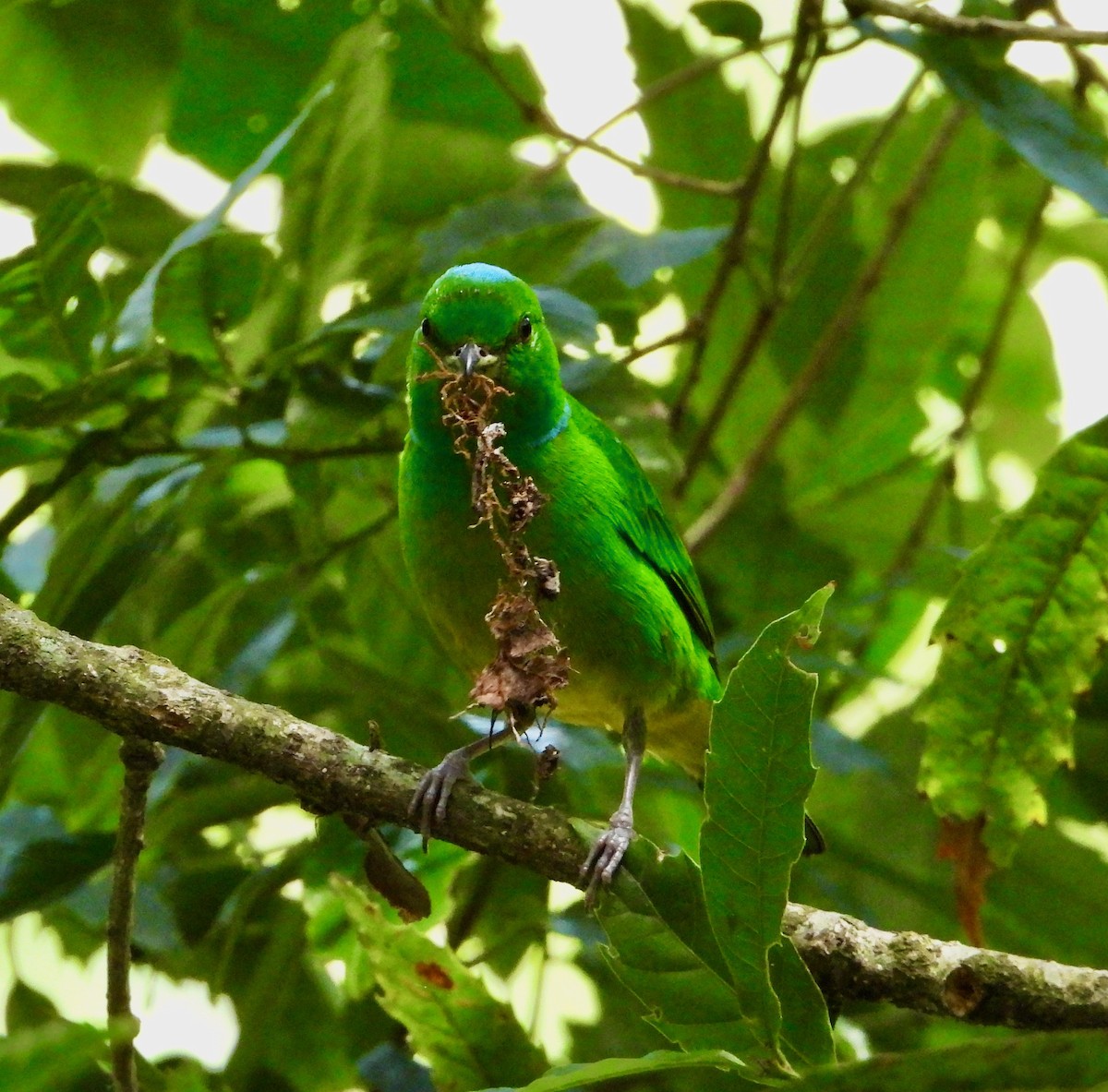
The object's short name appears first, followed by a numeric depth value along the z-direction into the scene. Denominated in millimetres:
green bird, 6086
